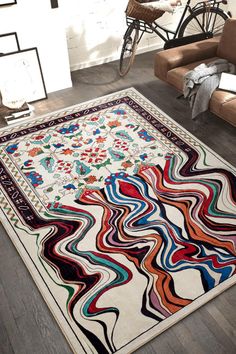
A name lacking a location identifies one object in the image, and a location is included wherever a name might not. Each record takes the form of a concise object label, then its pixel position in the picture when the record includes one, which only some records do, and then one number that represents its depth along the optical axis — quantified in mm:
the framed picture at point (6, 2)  3219
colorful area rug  2109
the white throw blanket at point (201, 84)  3188
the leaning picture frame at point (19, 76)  3553
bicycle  3730
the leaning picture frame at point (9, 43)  3432
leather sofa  3456
